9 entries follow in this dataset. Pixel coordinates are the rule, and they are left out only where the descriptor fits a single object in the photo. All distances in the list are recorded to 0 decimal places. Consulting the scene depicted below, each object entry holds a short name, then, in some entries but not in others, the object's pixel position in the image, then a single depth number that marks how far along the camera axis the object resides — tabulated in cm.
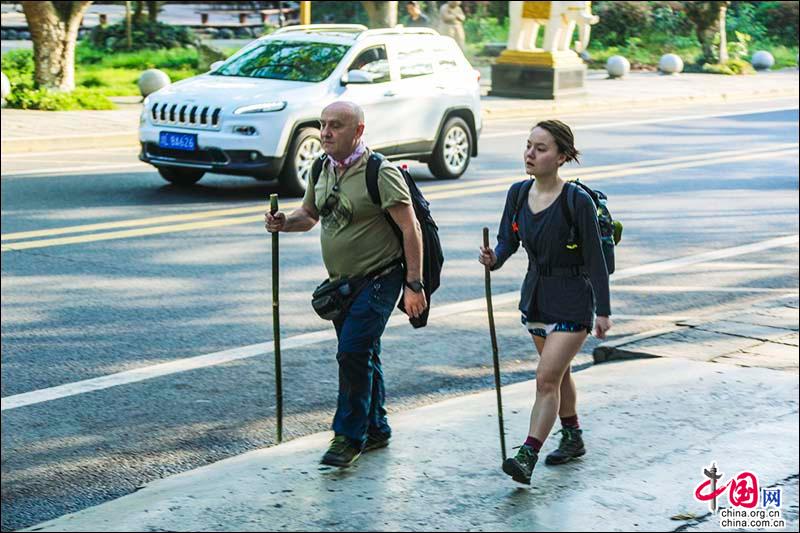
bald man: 470
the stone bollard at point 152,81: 2388
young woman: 401
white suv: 1367
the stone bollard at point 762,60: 4125
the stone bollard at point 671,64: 3716
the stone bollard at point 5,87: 2227
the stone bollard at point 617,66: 3459
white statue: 2847
